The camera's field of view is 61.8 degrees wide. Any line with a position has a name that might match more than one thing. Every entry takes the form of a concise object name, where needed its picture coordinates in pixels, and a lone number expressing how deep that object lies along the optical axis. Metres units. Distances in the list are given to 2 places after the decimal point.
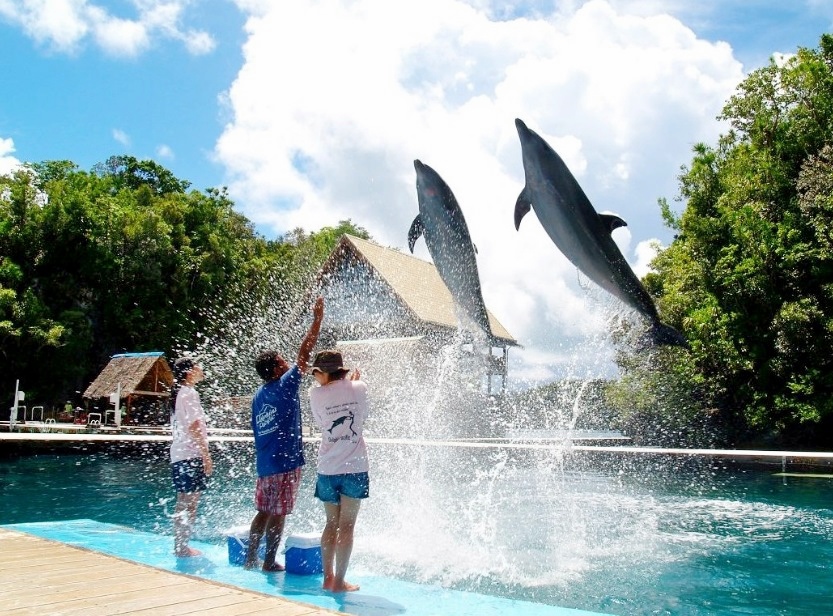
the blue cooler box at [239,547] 4.99
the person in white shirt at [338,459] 4.22
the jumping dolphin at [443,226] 6.89
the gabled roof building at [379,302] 23.75
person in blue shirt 4.63
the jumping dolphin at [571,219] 6.51
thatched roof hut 27.62
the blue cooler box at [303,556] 4.70
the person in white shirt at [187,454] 5.12
